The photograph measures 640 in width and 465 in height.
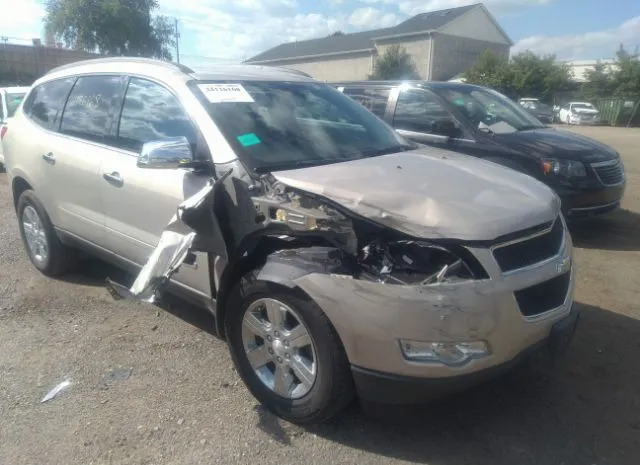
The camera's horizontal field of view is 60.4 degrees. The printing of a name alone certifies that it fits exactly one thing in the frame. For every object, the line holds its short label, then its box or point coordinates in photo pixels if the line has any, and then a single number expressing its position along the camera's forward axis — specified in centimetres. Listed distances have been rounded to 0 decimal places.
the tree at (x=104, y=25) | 4241
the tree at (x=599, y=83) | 3732
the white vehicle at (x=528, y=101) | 3398
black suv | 601
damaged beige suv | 244
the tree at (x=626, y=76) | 3547
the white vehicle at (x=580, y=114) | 3297
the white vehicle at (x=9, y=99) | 1095
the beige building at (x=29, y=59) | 3681
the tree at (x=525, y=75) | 4047
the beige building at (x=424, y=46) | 4622
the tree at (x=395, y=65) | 4531
